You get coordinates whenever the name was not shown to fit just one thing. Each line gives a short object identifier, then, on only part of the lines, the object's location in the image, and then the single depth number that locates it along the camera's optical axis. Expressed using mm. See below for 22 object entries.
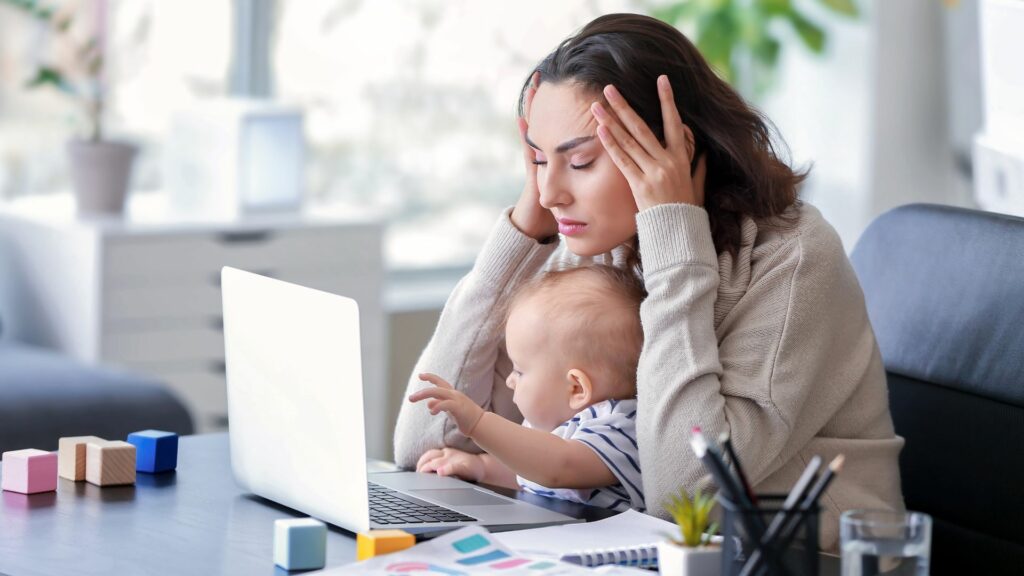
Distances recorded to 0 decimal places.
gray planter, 5819
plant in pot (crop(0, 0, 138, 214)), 5829
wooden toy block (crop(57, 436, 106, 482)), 3046
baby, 2988
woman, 2955
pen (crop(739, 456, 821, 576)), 2456
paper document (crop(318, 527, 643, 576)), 2653
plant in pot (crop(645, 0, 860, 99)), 7383
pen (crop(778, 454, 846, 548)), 2450
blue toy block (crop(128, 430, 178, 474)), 3091
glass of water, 2478
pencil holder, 2460
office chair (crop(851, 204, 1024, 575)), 3145
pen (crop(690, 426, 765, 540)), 2453
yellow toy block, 2702
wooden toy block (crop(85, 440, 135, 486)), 3025
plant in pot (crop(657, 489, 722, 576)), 2595
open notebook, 2722
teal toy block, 2683
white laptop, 2754
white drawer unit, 5569
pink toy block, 2979
